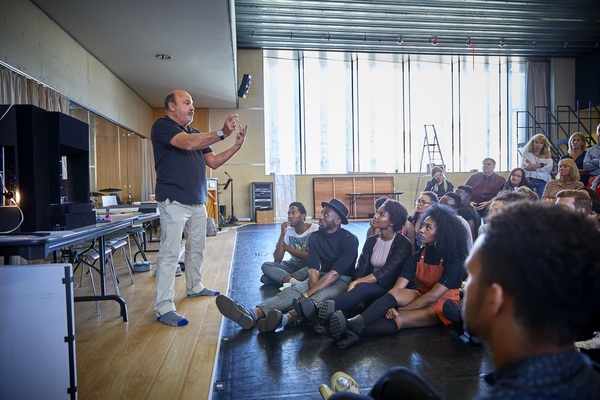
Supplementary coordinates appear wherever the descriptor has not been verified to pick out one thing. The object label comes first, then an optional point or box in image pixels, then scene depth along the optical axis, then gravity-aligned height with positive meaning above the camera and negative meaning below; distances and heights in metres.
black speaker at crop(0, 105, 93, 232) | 1.83 +0.15
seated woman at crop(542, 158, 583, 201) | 4.17 +0.04
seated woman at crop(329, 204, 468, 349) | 2.52 -0.63
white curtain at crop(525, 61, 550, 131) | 11.71 +2.70
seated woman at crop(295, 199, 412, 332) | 2.51 -0.59
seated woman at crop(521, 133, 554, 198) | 5.42 +0.25
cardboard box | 10.06 -0.73
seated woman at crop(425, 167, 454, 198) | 6.49 +0.02
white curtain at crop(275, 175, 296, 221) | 10.94 -0.08
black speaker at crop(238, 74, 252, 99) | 8.42 +2.12
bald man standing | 2.70 +0.07
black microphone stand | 10.00 -0.74
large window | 11.04 +2.08
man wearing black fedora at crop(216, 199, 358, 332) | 2.55 -0.67
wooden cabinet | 10.98 -0.16
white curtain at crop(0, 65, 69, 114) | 3.89 +1.04
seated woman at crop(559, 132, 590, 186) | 5.17 +0.40
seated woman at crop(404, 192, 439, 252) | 3.63 -0.29
